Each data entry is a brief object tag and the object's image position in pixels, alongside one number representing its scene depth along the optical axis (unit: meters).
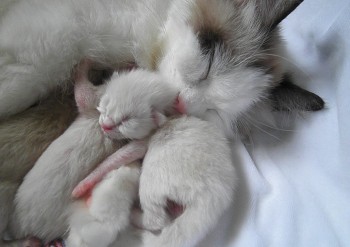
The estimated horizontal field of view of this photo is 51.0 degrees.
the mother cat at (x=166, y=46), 0.26
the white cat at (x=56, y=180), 0.23
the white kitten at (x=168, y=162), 0.23
